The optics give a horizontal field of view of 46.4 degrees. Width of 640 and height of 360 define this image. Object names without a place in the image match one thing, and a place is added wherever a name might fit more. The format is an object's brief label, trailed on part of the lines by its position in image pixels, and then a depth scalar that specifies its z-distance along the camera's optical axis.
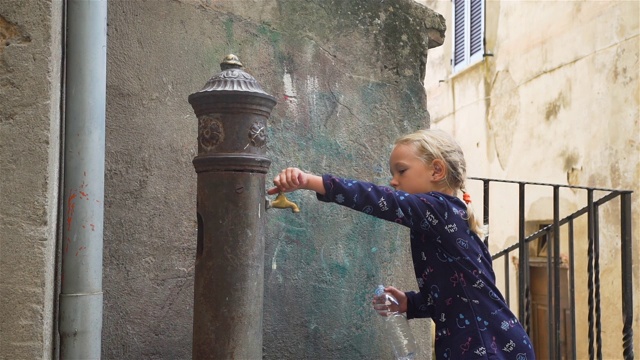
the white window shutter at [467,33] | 10.16
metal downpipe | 2.22
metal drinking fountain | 2.13
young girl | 2.24
